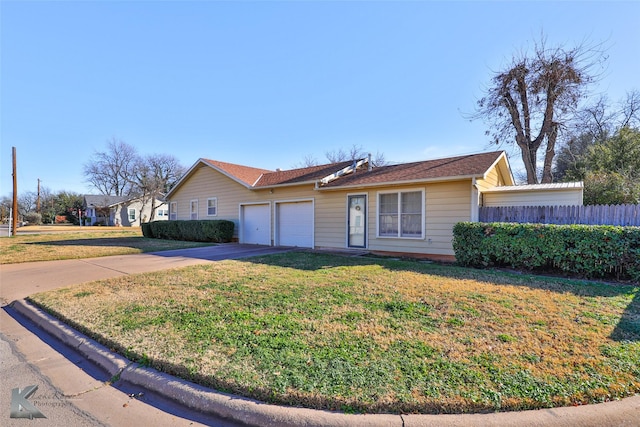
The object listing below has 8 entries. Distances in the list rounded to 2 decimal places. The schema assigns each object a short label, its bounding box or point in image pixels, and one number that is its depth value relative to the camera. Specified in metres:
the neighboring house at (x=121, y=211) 43.62
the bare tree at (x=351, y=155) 34.75
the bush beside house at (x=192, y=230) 15.48
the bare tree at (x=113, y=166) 45.25
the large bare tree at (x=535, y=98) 18.17
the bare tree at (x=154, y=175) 42.16
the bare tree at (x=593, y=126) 19.52
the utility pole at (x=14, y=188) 22.23
